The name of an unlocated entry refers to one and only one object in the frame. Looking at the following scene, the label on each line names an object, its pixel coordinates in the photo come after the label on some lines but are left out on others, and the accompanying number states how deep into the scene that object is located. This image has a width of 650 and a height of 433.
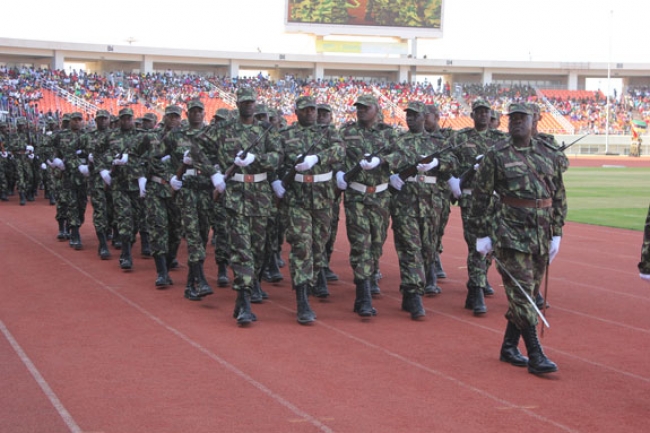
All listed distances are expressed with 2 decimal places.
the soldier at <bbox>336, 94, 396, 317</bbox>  8.81
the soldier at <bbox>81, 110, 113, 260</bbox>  12.96
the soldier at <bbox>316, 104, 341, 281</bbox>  10.26
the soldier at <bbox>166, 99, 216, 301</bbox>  9.56
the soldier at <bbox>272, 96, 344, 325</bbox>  8.52
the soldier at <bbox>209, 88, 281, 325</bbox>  8.36
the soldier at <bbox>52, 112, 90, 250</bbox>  13.98
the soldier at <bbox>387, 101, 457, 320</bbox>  8.73
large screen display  61.78
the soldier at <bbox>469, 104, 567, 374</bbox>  6.67
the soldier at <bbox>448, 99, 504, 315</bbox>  9.12
